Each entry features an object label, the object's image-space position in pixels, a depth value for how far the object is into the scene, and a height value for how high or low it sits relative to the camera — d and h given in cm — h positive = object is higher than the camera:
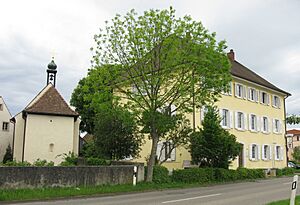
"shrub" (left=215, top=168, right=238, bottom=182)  2489 -147
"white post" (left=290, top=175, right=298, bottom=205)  838 -80
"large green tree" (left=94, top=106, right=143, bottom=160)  2544 +99
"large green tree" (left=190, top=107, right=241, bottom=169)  2500 +65
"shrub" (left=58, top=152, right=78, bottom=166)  2971 -59
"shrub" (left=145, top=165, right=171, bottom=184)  2148 -133
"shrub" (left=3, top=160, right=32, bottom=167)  2187 -81
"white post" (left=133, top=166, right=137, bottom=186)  2014 -112
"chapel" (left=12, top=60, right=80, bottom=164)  3534 +212
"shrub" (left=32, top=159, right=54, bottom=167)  2214 -75
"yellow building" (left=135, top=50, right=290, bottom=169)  3232 +328
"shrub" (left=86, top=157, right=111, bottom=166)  2463 -68
